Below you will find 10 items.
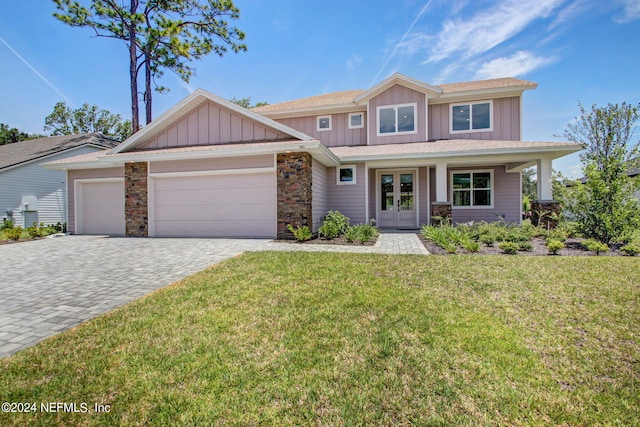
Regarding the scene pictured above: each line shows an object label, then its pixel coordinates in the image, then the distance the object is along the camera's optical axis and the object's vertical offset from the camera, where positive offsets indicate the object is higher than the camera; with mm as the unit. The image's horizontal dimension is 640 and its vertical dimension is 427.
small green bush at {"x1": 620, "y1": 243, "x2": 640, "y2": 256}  6496 -925
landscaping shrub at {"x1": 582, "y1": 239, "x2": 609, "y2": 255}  6652 -885
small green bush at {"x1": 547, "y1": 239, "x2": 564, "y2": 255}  6660 -851
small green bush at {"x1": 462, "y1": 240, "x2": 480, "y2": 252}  6930 -871
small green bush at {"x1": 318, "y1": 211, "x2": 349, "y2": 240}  9359 -514
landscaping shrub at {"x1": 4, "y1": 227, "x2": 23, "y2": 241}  10336 -743
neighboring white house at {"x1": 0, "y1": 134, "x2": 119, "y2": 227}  14609 +1534
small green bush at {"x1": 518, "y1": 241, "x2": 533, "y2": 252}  7121 -912
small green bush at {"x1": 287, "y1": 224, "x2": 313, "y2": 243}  8984 -698
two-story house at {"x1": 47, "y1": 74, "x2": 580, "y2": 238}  9891 +1715
